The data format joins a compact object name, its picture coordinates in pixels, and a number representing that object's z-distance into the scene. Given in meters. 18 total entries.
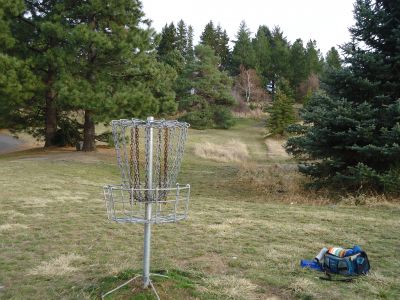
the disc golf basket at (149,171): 3.39
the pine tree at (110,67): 15.47
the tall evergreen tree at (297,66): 50.34
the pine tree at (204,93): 35.72
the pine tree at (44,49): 15.64
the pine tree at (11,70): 14.98
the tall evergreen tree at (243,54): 51.62
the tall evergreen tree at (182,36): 49.67
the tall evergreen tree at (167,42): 42.48
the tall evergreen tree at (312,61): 50.87
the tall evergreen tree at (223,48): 54.89
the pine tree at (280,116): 32.38
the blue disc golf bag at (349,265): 4.38
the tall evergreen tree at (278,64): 51.03
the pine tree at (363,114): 9.44
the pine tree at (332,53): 47.61
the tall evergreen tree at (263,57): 51.81
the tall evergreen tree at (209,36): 53.99
